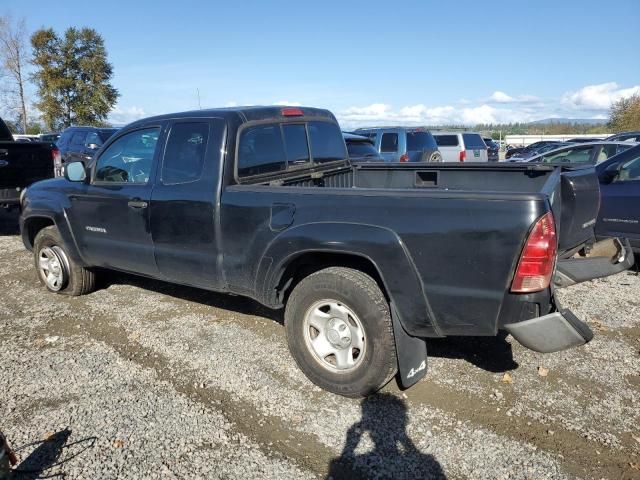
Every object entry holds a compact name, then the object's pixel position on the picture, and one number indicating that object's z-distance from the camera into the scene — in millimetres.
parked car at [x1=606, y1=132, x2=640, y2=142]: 15148
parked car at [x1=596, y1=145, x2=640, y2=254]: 5707
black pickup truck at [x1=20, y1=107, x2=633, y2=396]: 2709
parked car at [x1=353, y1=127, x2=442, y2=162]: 12820
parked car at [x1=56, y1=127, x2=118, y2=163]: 14359
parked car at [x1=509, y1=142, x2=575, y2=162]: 19422
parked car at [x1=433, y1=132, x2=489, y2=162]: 17719
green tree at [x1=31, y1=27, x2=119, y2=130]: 39500
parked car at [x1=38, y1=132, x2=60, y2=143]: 24658
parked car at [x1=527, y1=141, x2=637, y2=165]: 9664
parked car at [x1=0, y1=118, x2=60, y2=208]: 7754
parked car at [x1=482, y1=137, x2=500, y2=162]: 23456
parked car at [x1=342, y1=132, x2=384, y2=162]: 9578
